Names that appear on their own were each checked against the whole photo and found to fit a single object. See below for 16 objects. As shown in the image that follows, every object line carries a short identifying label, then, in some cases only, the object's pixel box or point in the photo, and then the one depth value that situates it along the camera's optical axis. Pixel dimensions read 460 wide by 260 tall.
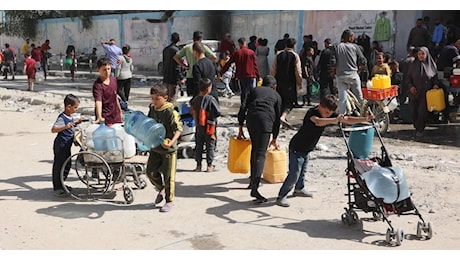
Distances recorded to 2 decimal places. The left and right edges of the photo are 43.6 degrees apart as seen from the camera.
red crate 8.97
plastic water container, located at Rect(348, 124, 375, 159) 7.63
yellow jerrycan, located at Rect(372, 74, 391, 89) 9.02
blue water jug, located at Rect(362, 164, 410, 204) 5.21
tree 35.91
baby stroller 5.20
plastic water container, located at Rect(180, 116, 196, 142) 8.88
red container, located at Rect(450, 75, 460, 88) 11.08
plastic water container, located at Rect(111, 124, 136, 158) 6.90
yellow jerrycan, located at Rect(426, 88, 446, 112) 10.88
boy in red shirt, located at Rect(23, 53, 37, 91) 19.50
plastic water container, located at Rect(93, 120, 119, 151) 6.60
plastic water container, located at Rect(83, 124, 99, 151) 6.68
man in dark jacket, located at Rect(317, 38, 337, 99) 12.61
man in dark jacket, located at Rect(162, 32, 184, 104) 10.44
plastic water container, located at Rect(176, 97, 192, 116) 8.88
